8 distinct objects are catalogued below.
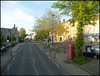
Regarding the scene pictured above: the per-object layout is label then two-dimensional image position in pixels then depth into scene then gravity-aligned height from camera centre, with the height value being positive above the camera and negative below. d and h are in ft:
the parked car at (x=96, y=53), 46.32 -7.24
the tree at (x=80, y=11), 39.83 +12.43
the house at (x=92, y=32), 108.10 +8.81
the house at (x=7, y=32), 191.41 +14.23
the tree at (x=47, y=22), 102.83 +18.71
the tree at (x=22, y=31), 325.66 +26.98
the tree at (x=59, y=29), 104.61 +10.94
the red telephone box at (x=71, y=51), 50.46 -6.93
